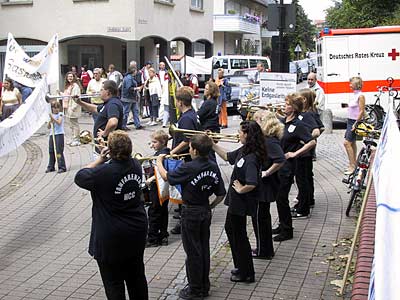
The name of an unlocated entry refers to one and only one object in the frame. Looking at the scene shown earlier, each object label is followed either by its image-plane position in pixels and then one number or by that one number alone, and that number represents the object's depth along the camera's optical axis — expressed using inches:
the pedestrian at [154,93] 717.9
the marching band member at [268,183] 247.9
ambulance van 703.7
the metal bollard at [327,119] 650.2
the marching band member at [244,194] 220.2
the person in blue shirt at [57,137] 442.9
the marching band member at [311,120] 295.3
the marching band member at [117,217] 180.1
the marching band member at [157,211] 275.3
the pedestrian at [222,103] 693.3
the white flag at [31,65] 478.0
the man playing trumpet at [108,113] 316.2
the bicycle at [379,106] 670.6
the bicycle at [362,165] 311.4
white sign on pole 450.9
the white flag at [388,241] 75.2
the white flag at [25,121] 289.9
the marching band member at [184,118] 292.0
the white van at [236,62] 1171.9
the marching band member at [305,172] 295.4
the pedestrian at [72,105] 546.6
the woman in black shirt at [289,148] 279.4
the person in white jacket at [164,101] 695.7
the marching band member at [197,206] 210.3
